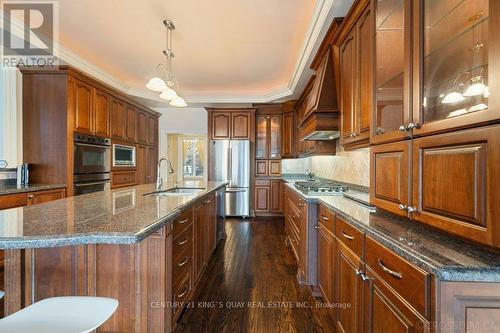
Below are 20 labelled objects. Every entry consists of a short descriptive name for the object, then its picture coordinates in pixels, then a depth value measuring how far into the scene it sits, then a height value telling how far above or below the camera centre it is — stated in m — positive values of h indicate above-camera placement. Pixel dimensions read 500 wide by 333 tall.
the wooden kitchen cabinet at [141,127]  5.16 +0.88
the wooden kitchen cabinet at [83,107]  3.47 +0.90
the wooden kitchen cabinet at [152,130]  5.63 +0.89
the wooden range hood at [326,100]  2.48 +0.70
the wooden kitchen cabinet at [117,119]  4.34 +0.89
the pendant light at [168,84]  2.58 +0.91
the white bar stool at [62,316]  0.78 -0.53
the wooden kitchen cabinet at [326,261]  1.73 -0.75
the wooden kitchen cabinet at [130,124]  4.75 +0.87
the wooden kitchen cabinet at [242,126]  5.49 +0.93
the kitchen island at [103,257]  0.98 -0.49
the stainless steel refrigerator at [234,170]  5.36 -0.08
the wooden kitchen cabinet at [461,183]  0.75 -0.06
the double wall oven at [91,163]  3.47 +0.05
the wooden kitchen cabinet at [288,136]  5.48 +0.71
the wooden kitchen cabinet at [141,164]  5.15 +0.05
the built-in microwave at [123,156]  4.40 +0.21
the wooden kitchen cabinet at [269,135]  5.61 +0.74
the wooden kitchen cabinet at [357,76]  1.72 +0.73
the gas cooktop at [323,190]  2.40 -0.24
